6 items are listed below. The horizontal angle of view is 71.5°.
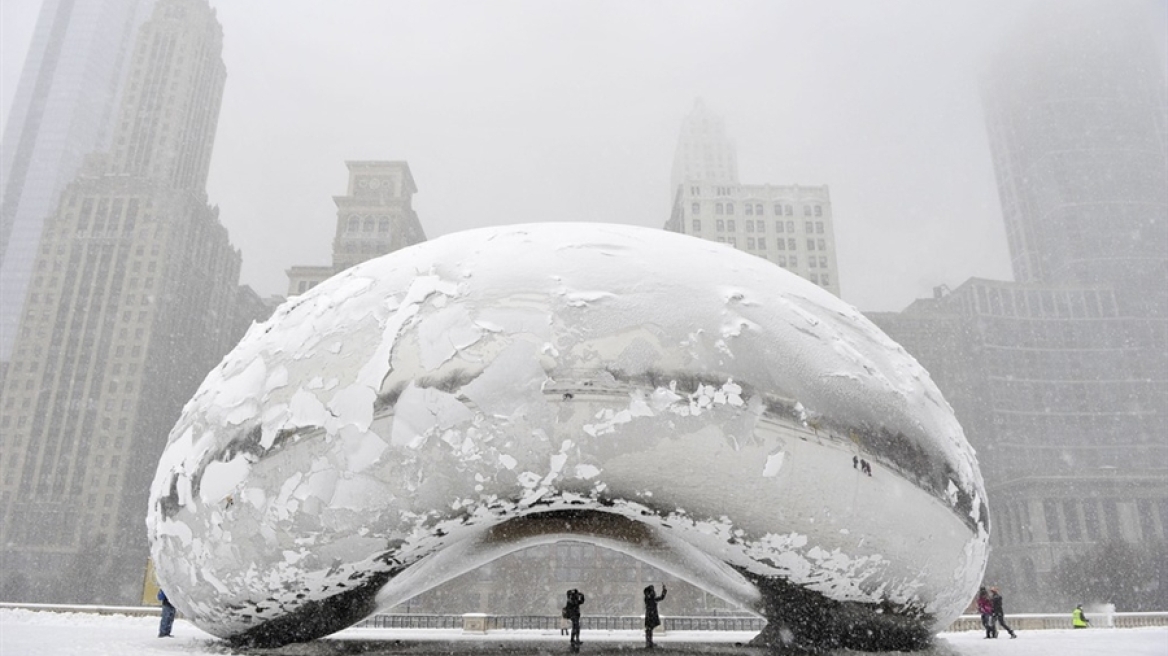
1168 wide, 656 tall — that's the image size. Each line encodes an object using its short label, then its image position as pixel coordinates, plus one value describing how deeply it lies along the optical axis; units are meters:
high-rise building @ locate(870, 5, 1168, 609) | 82.88
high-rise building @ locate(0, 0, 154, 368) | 138.75
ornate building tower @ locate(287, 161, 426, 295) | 103.56
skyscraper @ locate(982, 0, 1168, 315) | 131.50
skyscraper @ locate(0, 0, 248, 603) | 82.19
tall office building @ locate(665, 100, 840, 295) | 103.19
